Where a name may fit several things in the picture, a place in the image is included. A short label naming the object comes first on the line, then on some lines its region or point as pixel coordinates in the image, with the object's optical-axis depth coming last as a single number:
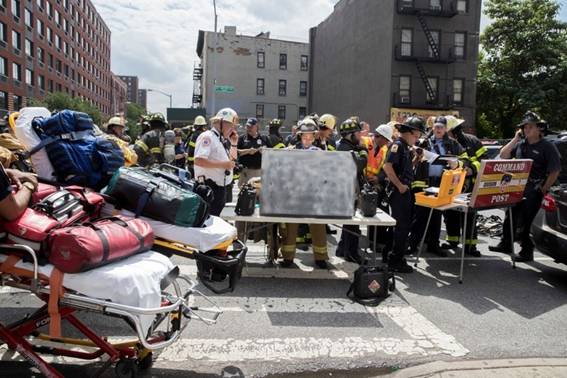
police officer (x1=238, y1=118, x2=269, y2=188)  8.91
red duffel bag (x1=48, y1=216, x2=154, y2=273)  2.65
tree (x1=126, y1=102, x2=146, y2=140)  98.19
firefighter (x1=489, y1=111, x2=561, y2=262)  6.83
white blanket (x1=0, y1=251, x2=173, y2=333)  2.71
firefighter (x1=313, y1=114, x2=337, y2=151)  7.61
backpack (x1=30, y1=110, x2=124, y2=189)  3.37
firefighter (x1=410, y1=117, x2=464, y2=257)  7.41
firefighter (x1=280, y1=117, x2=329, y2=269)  6.23
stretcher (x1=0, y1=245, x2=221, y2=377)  2.70
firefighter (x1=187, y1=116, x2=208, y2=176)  10.18
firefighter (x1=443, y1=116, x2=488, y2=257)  7.41
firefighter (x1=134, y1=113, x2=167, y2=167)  8.31
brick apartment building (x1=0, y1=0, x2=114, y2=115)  43.62
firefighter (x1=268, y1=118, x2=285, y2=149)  9.81
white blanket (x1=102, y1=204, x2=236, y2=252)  3.32
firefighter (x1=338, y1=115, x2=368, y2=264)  6.80
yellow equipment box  6.21
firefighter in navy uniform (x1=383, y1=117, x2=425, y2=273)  6.03
